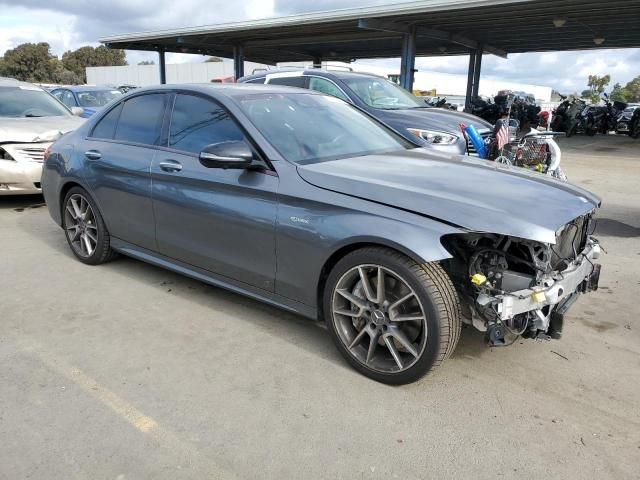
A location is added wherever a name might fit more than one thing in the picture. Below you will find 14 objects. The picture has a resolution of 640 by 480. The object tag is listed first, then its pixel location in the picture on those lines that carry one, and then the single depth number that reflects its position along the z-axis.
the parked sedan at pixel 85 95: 13.39
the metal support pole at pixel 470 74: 23.80
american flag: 7.12
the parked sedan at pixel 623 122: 23.24
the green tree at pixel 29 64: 79.12
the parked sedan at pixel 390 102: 7.39
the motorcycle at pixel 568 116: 20.05
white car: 7.02
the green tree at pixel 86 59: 85.62
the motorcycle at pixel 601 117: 21.30
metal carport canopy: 15.24
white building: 49.75
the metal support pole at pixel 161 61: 26.17
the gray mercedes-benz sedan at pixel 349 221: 2.79
